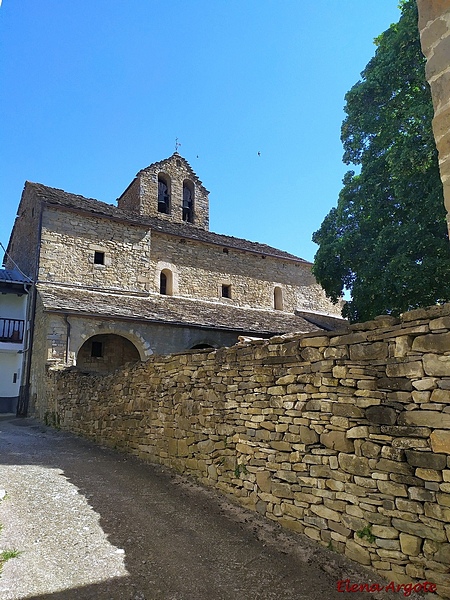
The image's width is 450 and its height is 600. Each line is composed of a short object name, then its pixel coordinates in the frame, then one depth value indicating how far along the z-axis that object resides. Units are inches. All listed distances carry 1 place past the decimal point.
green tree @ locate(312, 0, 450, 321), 389.4
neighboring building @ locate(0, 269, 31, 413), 663.8
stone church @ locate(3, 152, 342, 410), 551.8
